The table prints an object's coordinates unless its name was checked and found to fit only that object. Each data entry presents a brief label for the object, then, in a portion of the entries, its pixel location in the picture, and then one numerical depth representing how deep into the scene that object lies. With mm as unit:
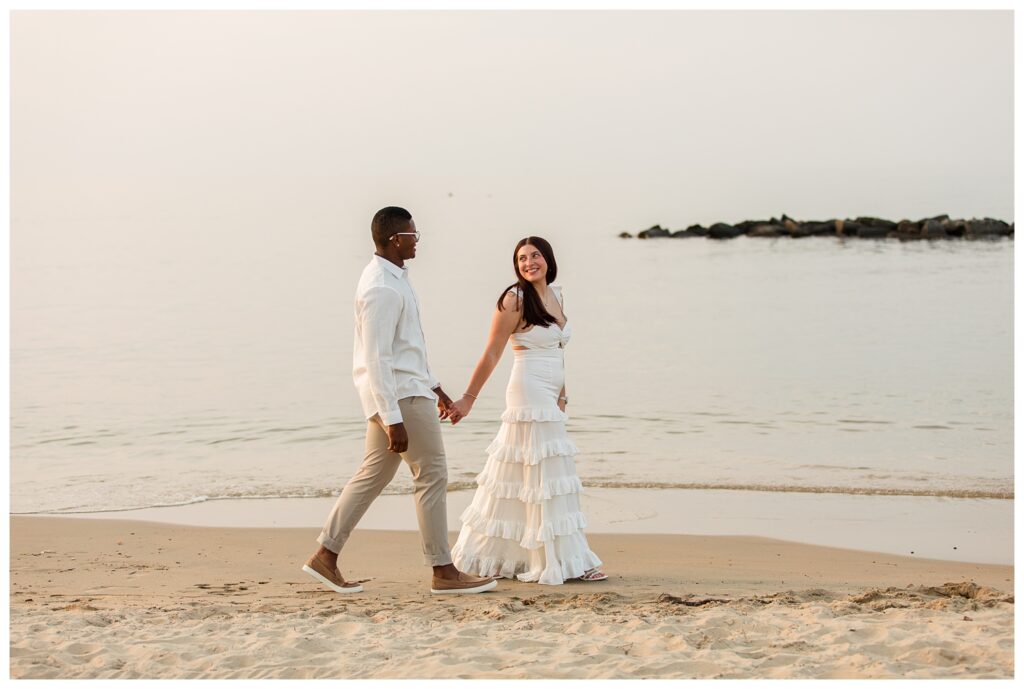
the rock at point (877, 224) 53428
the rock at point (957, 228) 51938
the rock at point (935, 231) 52188
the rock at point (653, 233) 55281
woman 6344
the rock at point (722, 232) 55375
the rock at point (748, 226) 56741
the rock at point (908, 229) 52844
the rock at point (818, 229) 54975
